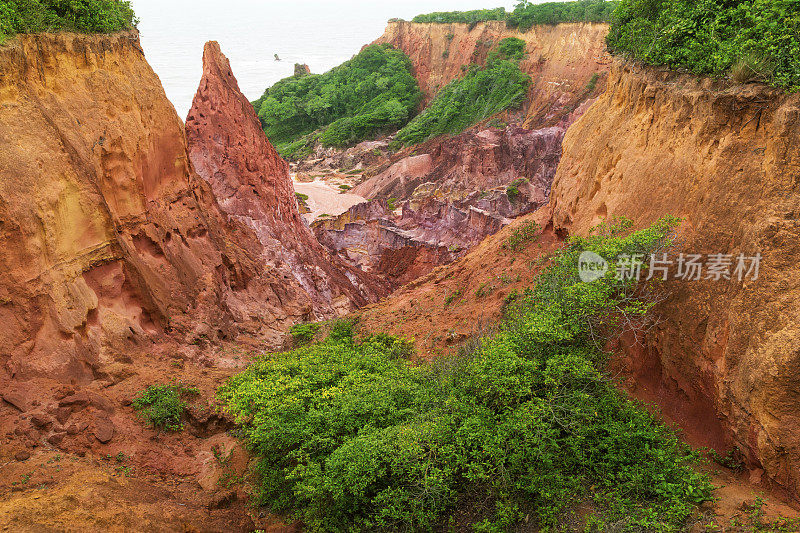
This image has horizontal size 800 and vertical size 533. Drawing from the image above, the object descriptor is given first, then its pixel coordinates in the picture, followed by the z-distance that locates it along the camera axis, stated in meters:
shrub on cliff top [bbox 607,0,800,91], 7.35
